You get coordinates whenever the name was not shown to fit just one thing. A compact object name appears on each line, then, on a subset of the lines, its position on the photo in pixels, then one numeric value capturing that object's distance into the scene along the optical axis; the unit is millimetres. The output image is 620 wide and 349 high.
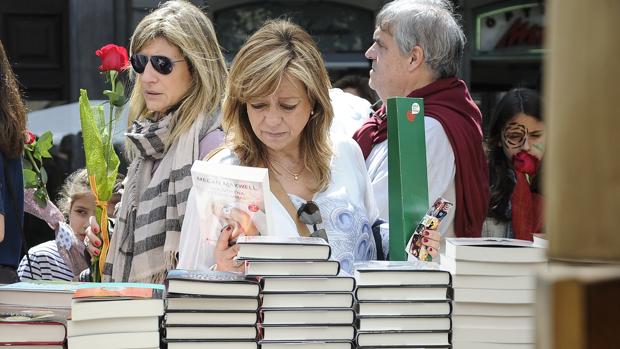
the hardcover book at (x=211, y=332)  4746
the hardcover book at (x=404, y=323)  4918
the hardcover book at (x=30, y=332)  4695
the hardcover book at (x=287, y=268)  4816
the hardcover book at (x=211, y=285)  4730
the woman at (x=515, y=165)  8789
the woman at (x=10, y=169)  6867
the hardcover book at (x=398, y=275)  4895
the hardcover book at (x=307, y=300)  4820
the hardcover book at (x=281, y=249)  4797
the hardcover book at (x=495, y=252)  5004
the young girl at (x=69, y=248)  8922
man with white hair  7461
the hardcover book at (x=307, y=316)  4820
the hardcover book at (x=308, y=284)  4809
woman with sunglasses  7047
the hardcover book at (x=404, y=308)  4910
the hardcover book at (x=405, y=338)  4910
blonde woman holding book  5773
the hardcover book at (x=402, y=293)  4895
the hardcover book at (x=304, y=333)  4824
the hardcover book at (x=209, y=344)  4754
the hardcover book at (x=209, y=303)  4742
